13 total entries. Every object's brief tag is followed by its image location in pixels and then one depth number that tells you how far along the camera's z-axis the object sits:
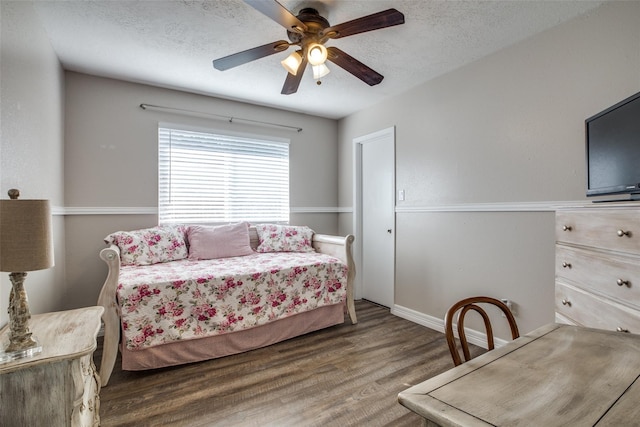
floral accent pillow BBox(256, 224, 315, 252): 3.39
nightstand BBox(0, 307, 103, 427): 1.02
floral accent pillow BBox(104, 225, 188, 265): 2.62
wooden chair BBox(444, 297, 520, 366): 1.00
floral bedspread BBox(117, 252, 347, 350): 2.07
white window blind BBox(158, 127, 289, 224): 3.18
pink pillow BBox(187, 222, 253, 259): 2.97
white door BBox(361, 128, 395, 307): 3.46
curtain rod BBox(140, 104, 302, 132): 3.07
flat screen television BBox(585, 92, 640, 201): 1.42
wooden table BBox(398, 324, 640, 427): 0.55
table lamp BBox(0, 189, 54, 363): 1.02
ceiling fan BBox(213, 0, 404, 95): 1.59
